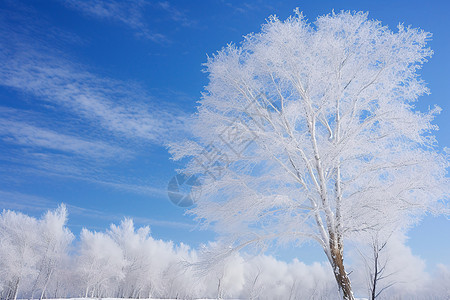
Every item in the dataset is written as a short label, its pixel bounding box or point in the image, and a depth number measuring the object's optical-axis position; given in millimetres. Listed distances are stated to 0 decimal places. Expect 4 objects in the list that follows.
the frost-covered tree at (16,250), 32375
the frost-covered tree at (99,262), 41750
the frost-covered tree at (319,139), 8055
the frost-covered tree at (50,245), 38281
